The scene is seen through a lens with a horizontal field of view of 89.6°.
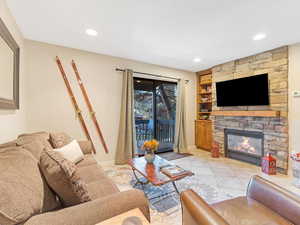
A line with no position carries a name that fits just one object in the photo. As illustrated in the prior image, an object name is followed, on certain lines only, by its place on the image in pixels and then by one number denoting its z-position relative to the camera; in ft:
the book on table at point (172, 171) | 6.16
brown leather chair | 3.20
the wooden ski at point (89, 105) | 9.70
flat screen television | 9.98
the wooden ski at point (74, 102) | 9.26
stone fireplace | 9.30
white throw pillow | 6.41
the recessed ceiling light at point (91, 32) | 7.50
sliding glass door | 12.97
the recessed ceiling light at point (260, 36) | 7.80
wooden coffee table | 5.80
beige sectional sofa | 2.45
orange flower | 7.49
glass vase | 7.46
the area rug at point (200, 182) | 5.90
